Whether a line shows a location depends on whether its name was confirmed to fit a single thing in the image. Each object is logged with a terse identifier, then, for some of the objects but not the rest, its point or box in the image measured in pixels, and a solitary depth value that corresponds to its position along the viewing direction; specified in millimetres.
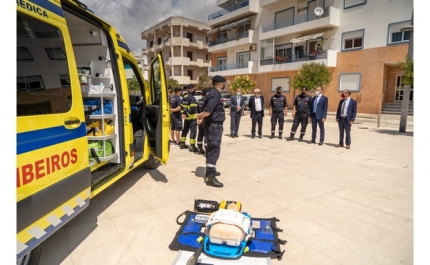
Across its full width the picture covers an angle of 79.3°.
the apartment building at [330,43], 18344
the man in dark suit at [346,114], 7523
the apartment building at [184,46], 38688
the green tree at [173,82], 35809
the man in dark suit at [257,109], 9280
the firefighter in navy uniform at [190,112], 7445
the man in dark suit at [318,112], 8156
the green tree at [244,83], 23677
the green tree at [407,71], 9477
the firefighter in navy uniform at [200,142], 7062
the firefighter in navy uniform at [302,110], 8688
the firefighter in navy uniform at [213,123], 4473
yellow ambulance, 1987
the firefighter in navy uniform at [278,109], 9258
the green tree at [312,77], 14828
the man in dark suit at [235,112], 9688
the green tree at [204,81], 34556
